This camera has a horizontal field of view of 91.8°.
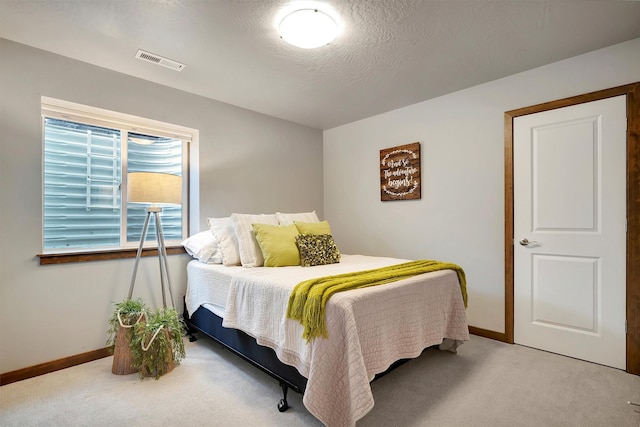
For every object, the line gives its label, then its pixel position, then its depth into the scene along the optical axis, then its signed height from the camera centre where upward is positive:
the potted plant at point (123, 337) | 2.22 -0.87
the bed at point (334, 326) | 1.51 -0.69
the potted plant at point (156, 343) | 2.15 -0.91
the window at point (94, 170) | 2.46 +0.38
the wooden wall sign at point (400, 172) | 3.44 +0.48
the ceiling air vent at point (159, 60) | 2.34 +1.21
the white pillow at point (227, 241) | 2.68 -0.24
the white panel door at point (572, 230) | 2.30 -0.13
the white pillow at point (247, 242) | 2.64 -0.24
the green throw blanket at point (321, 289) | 1.58 -0.42
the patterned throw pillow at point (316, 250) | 2.64 -0.31
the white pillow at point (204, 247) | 2.78 -0.30
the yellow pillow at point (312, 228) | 2.95 -0.13
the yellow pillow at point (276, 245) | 2.58 -0.26
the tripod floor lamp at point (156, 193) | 2.38 +0.17
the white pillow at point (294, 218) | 3.16 -0.04
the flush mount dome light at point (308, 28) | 1.86 +1.17
